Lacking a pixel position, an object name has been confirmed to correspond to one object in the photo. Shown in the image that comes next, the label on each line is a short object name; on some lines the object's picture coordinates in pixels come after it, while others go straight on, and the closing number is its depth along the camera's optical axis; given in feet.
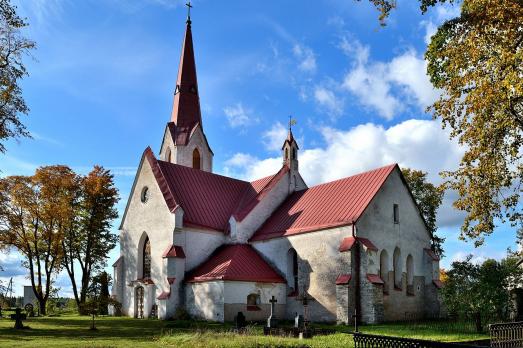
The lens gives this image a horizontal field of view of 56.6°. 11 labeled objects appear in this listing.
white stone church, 85.71
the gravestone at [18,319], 74.84
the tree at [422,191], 124.06
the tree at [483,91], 49.55
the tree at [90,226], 130.31
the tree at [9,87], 61.72
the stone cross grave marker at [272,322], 71.68
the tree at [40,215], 120.67
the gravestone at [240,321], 74.15
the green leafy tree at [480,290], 67.74
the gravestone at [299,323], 67.21
